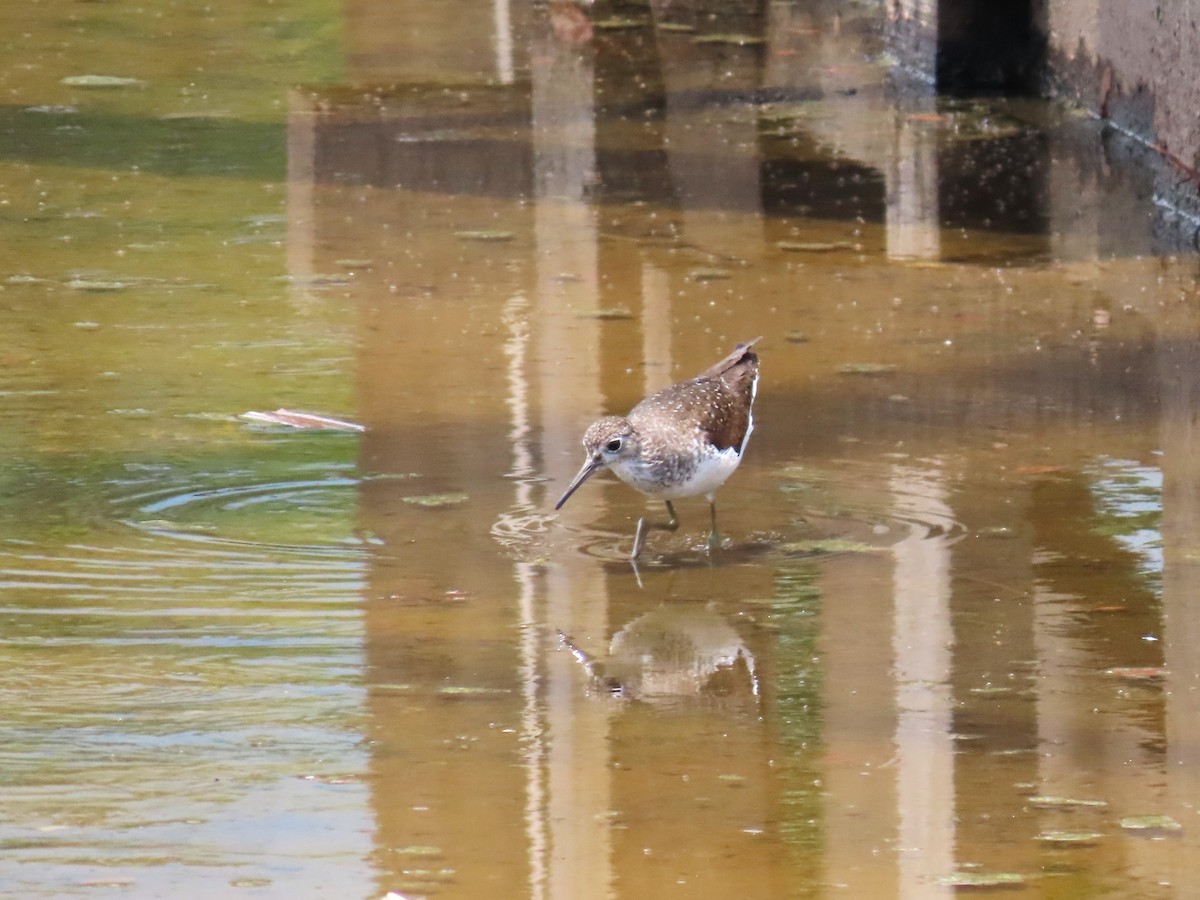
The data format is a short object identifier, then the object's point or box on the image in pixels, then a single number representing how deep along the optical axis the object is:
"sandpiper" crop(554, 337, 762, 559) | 12.95
